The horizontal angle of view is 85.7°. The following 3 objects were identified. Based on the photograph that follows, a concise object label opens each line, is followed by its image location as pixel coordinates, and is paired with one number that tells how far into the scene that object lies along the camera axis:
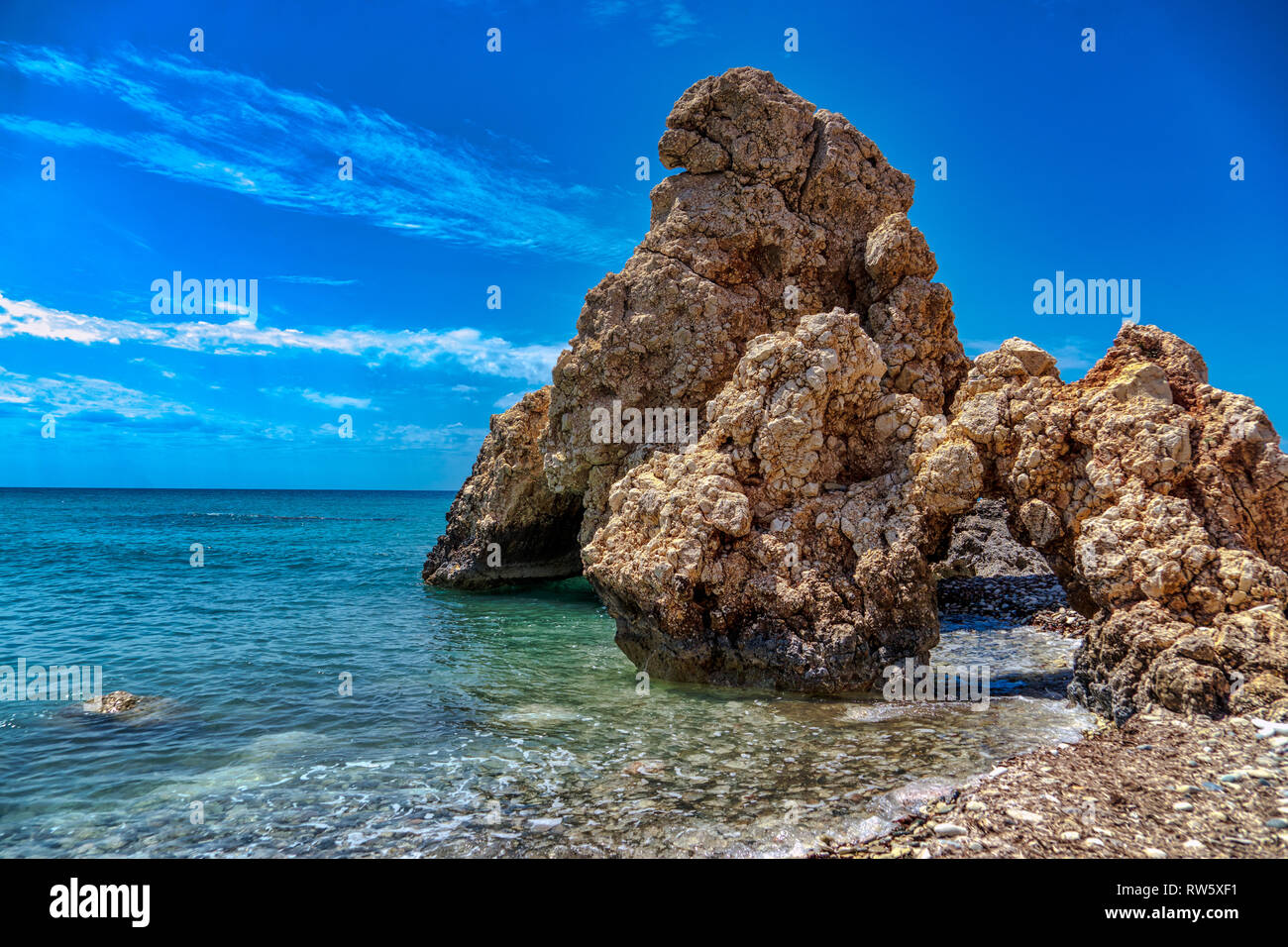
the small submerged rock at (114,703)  11.66
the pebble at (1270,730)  7.38
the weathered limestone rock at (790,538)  11.81
